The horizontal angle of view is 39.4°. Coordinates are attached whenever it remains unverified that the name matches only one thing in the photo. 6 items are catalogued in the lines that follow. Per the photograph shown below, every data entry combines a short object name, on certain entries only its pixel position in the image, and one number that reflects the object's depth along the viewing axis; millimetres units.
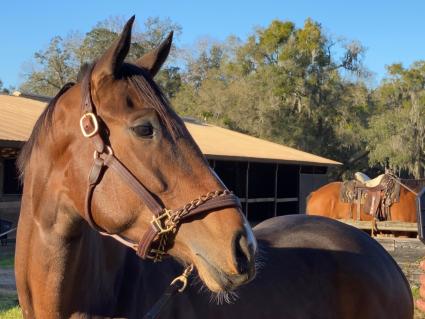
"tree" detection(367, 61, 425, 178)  31594
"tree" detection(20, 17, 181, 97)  37906
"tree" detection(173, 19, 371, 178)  32125
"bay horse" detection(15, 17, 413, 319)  1866
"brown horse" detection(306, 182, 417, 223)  11656
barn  13578
